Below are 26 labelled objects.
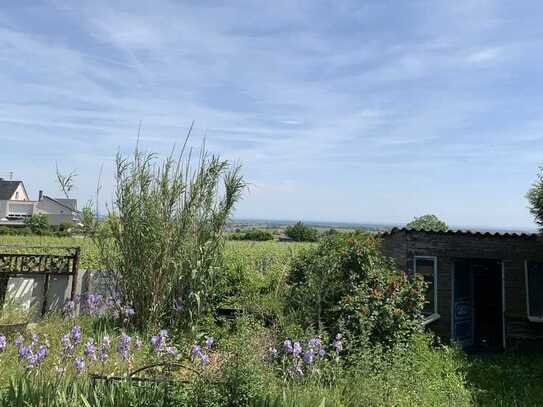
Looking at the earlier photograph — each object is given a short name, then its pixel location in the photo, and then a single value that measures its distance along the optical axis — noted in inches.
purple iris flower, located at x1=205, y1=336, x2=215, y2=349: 225.8
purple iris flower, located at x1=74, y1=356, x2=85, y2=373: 175.2
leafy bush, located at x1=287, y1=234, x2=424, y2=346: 275.0
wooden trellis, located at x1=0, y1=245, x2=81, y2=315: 357.7
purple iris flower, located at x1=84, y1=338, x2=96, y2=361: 188.4
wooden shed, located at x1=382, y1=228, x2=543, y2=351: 414.3
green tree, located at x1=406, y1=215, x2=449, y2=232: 744.3
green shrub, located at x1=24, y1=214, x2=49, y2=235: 1689.2
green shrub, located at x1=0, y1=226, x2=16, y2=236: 1476.0
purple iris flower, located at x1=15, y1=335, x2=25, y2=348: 194.9
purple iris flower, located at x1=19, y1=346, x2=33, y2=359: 177.6
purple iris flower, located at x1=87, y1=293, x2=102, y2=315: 293.9
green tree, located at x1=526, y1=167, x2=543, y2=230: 360.1
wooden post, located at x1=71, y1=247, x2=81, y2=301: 360.2
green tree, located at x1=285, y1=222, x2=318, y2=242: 1519.4
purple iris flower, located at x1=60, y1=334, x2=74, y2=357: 193.0
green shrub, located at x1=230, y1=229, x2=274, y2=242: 1743.4
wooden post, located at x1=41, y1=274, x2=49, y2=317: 354.3
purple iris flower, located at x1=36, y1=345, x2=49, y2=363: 177.3
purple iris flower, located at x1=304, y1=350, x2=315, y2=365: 195.8
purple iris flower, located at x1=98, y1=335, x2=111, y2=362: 195.3
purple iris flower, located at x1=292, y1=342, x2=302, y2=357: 198.1
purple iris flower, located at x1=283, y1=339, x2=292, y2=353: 203.6
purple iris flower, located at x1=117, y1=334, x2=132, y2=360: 195.0
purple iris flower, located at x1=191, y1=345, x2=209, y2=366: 196.4
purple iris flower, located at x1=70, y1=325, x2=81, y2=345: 197.8
